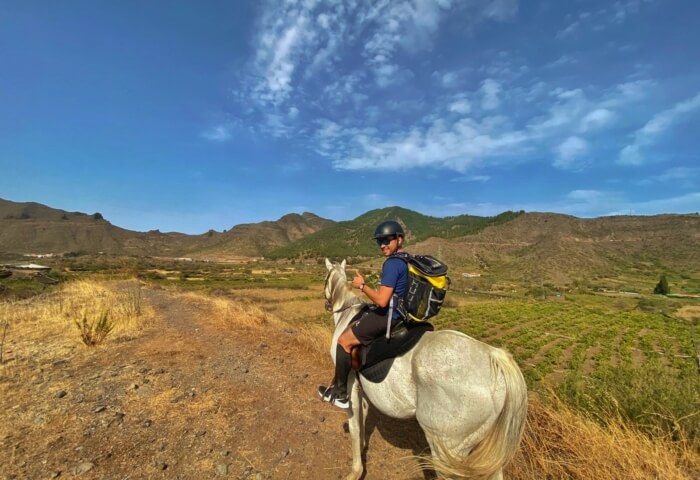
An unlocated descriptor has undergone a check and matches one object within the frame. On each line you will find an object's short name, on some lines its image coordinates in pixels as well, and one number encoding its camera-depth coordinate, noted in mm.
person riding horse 3115
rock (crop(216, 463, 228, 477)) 3520
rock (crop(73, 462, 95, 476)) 3271
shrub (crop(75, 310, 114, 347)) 7332
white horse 2682
